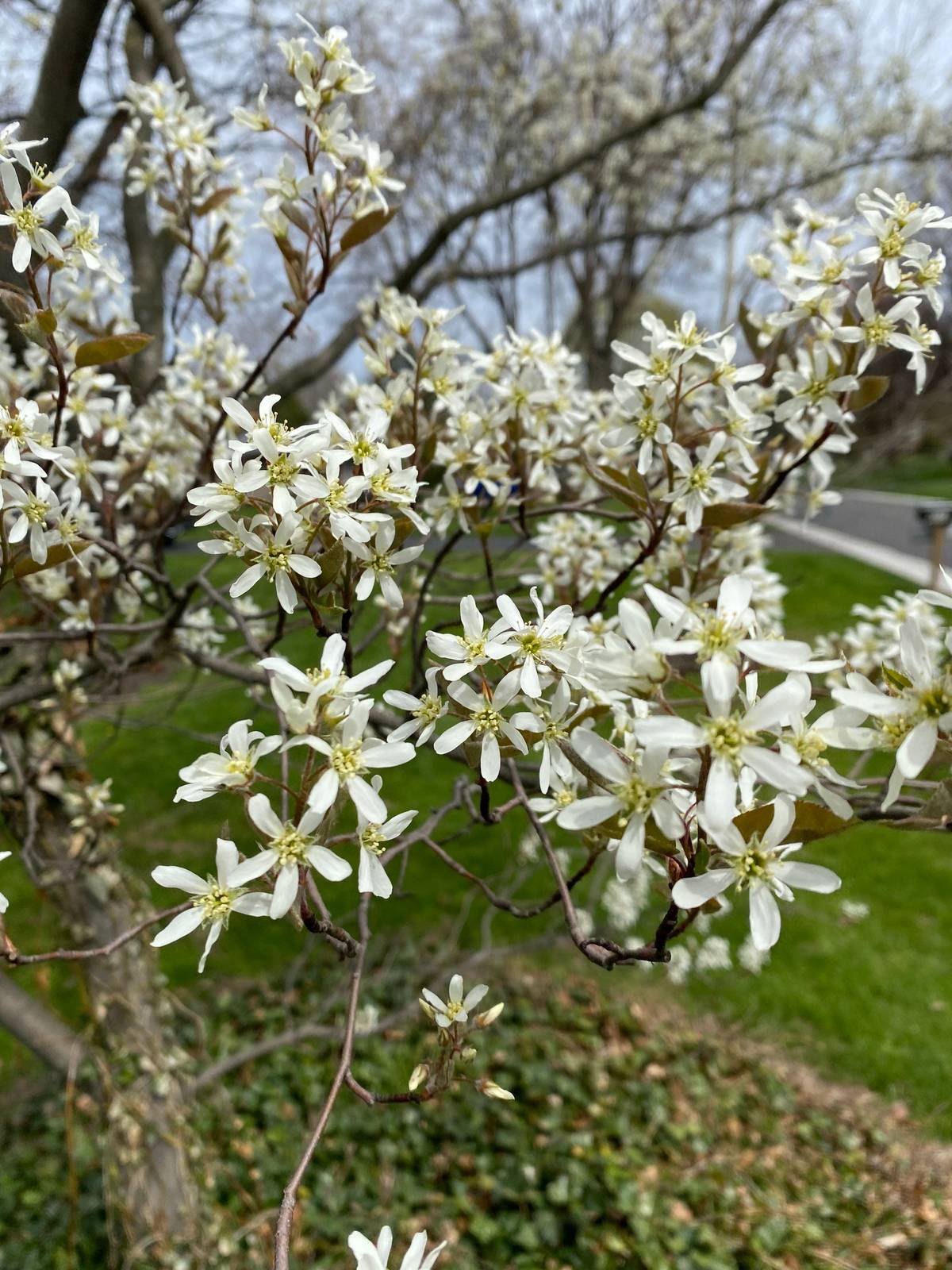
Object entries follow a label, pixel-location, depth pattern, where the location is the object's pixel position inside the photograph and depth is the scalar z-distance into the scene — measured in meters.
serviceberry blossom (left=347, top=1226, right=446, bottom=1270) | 0.21
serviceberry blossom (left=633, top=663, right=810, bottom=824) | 0.18
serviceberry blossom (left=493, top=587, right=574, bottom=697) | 0.23
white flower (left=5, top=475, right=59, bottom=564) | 0.25
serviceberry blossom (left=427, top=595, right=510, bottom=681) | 0.23
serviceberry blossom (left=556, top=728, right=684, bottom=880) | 0.19
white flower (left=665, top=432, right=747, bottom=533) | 0.30
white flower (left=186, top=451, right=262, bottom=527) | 0.23
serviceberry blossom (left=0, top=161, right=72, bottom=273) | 0.26
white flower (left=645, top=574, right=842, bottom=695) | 0.19
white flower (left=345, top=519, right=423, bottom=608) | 0.25
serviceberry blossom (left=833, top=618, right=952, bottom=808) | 0.19
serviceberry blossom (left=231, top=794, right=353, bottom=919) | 0.20
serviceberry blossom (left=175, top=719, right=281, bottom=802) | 0.21
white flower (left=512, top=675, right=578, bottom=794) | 0.22
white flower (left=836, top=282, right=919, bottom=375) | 0.30
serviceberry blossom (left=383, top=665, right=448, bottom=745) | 0.24
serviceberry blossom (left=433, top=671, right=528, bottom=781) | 0.23
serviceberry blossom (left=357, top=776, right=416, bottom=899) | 0.21
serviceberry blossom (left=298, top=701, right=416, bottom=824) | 0.21
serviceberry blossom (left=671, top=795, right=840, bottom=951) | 0.19
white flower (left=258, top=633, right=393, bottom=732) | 0.21
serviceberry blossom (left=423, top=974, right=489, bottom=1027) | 0.25
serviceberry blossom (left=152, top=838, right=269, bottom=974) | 0.21
